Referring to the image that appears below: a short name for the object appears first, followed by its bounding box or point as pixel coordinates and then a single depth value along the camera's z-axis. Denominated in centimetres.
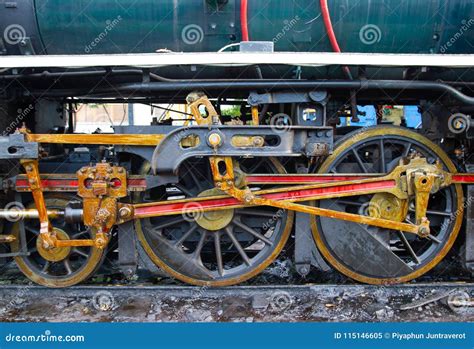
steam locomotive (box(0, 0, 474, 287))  354
